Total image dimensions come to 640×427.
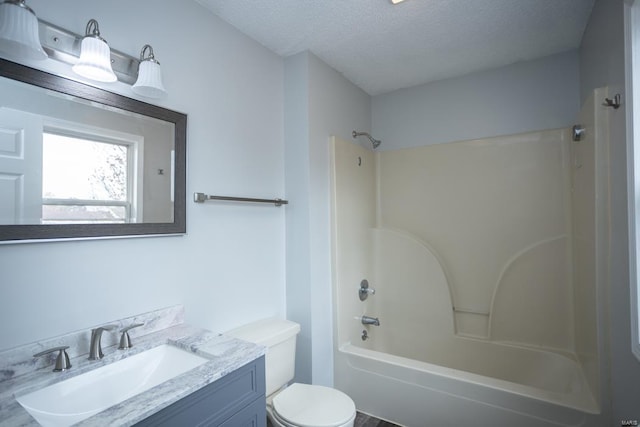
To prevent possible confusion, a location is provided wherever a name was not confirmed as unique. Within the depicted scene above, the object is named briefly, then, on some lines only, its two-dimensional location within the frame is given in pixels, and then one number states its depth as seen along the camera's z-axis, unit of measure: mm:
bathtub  1565
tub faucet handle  2568
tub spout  2482
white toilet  1490
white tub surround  1660
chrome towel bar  1584
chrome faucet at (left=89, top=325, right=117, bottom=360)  1126
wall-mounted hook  1298
